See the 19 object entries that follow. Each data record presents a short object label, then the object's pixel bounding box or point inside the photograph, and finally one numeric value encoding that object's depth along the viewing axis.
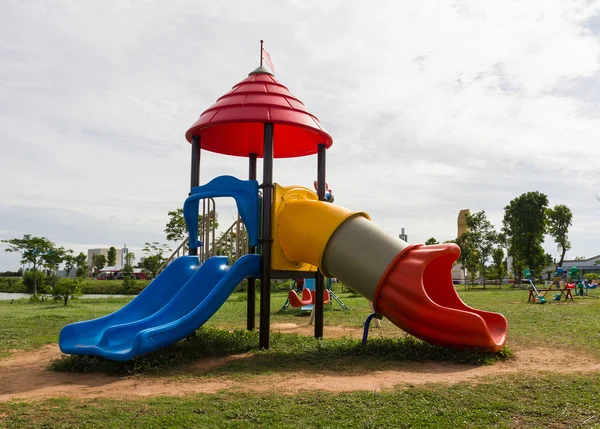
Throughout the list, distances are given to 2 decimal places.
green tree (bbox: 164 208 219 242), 33.56
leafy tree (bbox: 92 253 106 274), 76.75
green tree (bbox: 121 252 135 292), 33.90
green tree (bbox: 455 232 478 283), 42.03
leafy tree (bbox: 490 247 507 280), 44.88
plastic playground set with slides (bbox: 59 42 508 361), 7.46
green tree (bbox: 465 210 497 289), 43.12
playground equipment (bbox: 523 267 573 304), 19.20
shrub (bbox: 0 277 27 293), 39.12
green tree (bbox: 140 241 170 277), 35.15
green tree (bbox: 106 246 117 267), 79.62
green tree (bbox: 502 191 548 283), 39.41
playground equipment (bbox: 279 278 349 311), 14.45
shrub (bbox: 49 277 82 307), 21.39
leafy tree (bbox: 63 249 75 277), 29.92
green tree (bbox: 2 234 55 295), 27.19
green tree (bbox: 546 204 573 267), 50.75
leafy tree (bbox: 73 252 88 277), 53.01
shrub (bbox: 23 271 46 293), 32.62
